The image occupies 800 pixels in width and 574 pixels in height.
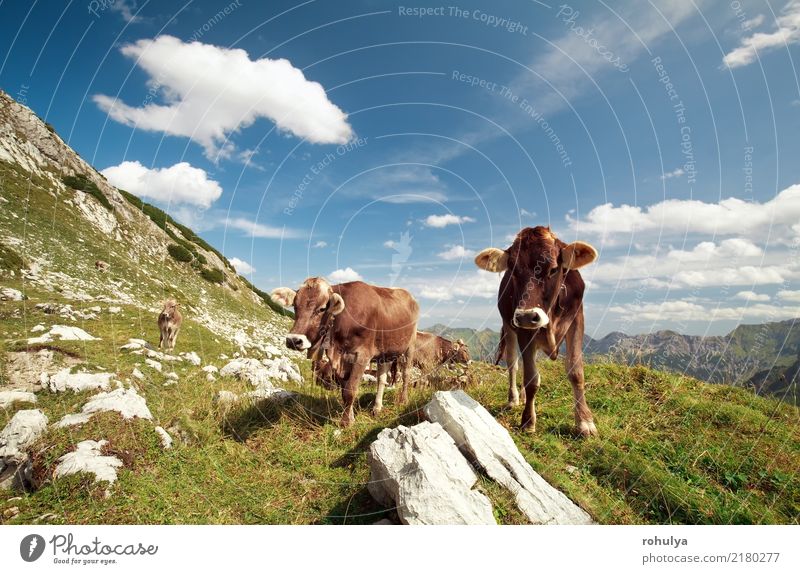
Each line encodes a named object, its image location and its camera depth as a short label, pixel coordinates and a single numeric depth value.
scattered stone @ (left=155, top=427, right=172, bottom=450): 6.40
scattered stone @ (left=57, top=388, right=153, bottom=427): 6.31
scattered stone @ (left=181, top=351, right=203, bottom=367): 15.67
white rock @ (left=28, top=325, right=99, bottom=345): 11.90
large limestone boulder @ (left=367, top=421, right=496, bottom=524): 4.34
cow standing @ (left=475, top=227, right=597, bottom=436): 5.80
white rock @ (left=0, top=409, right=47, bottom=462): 5.65
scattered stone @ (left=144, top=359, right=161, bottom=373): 12.89
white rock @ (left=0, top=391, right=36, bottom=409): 7.65
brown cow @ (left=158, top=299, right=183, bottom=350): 17.39
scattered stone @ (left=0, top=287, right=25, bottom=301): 14.54
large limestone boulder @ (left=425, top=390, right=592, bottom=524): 4.84
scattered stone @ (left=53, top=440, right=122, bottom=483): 5.07
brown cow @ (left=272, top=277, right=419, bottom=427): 8.56
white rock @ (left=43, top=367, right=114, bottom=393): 8.37
